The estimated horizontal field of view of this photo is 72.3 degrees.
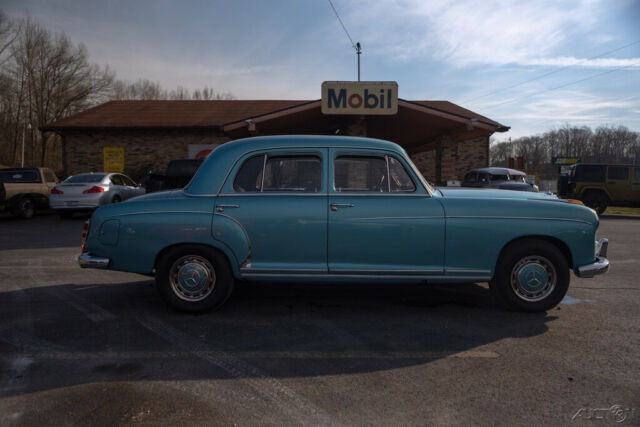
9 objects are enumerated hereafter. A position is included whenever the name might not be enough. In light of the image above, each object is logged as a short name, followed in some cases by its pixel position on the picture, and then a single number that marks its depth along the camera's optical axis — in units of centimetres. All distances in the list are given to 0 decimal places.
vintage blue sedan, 436
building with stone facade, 1659
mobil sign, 1356
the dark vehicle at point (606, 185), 1825
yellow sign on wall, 2242
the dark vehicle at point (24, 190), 1390
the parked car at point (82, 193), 1355
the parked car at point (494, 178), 1482
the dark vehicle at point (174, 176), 1284
